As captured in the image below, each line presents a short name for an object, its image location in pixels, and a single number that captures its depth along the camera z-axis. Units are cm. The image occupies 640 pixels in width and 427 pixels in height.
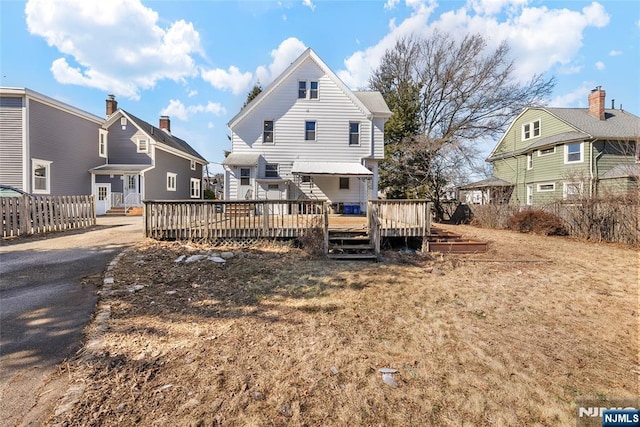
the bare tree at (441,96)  2322
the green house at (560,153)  1788
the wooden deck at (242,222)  825
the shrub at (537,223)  1264
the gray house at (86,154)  1502
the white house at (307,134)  1661
